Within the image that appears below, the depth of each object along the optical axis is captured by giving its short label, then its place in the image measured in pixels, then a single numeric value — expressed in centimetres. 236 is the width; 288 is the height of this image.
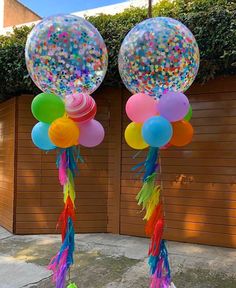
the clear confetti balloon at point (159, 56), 179
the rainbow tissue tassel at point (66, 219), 197
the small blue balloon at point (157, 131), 171
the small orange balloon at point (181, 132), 186
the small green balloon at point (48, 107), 183
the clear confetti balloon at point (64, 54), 185
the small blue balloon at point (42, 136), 193
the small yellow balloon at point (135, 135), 187
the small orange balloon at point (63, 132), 181
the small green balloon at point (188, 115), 194
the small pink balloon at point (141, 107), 179
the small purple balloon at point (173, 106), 174
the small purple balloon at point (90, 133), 193
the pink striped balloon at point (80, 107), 184
